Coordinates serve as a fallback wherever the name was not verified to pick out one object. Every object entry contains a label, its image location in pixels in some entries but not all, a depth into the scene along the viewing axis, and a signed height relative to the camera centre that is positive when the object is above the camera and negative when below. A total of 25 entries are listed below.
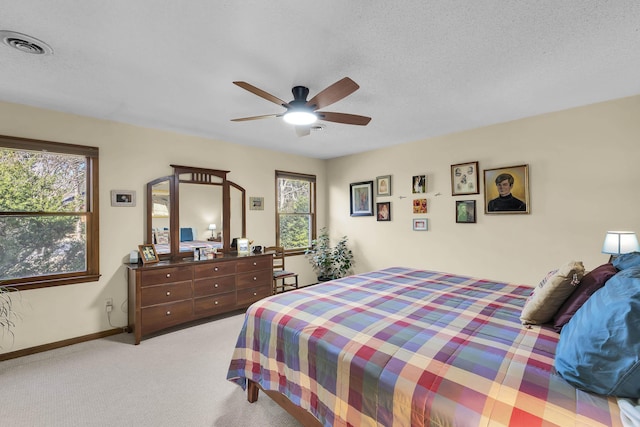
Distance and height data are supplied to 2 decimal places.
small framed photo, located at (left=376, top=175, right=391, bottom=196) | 4.81 +0.50
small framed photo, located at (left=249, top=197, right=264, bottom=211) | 4.77 +0.24
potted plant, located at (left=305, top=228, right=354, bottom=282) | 5.34 -0.78
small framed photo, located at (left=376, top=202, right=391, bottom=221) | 4.83 +0.07
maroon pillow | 1.51 -0.43
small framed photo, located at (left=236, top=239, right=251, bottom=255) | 4.38 -0.43
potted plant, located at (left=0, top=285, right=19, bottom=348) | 2.83 -0.87
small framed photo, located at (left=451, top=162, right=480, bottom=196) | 3.86 +0.47
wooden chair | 4.69 -0.90
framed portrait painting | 3.47 +0.28
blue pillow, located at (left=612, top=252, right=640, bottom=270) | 1.54 -0.28
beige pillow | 1.59 -0.46
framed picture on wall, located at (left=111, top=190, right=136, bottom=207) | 3.48 +0.27
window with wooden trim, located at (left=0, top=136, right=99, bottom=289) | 2.91 +0.09
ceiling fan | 2.04 +0.90
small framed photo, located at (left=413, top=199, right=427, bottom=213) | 4.39 +0.13
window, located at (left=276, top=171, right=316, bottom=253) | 5.23 +0.12
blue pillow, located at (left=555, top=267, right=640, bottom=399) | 0.97 -0.49
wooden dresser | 3.22 -0.88
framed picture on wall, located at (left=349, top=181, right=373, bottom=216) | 5.07 +0.31
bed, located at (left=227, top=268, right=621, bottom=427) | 1.03 -0.65
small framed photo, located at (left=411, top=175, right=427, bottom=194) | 4.38 +0.47
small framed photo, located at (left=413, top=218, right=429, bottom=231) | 4.37 -0.15
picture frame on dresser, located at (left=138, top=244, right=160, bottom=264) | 3.42 -0.41
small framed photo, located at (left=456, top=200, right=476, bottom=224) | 3.89 +0.03
